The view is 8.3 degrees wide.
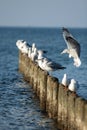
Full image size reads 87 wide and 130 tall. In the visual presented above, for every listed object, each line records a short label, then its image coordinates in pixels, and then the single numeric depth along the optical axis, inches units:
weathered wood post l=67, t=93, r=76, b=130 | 620.1
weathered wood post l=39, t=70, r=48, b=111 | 778.8
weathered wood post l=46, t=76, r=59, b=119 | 706.2
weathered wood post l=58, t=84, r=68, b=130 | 653.5
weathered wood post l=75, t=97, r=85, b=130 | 583.5
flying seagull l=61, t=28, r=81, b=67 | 658.2
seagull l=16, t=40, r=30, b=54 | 1134.1
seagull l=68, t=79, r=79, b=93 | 658.2
